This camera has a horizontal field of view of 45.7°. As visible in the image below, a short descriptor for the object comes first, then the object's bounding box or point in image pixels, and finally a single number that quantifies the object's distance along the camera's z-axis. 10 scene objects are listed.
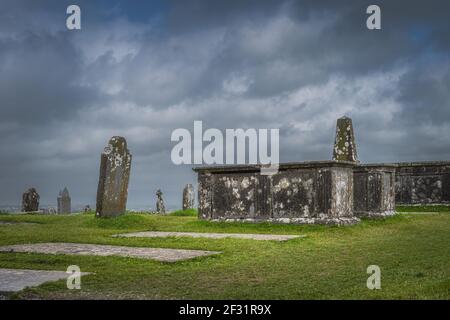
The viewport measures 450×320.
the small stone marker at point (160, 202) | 36.28
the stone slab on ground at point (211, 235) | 13.01
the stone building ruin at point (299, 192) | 16.06
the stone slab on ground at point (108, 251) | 9.47
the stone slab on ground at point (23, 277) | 6.62
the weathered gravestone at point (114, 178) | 18.69
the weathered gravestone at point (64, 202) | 36.12
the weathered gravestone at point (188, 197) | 32.41
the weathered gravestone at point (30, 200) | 32.09
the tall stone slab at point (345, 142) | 23.25
